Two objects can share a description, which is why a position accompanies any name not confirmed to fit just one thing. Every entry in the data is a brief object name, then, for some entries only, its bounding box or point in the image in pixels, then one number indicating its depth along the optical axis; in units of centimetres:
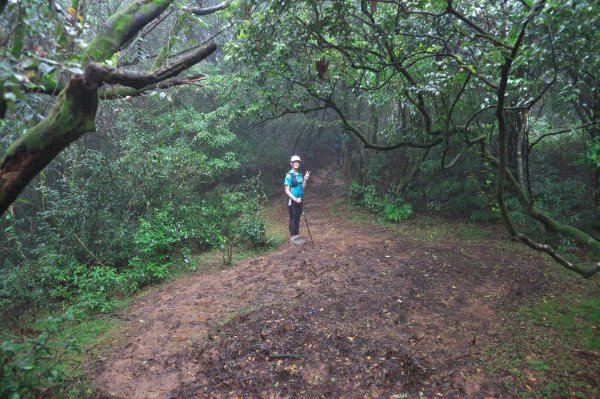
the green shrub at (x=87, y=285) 550
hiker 790
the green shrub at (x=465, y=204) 926
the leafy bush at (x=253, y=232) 845
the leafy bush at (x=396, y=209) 1000
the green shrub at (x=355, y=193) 1203
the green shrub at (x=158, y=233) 674
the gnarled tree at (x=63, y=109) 248
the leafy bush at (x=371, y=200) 1088
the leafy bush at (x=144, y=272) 627
